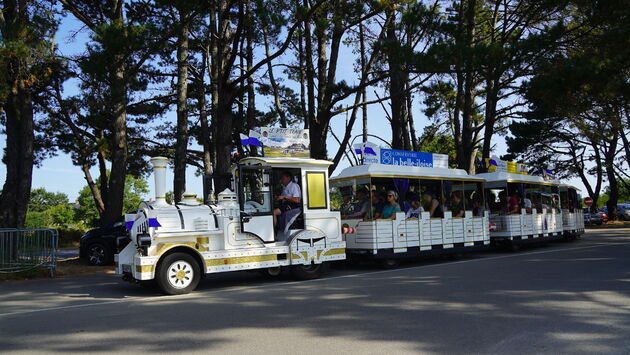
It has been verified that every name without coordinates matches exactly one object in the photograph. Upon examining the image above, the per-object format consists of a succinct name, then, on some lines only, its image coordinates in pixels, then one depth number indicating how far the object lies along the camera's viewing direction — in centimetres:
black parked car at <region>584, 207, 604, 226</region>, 3834
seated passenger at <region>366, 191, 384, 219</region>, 1231
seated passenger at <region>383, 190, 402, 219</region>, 1250
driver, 1048
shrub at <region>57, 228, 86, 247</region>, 3072
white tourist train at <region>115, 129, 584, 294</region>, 910
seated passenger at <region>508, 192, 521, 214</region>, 1645
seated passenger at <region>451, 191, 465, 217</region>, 1408
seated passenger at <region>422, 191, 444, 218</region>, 1348
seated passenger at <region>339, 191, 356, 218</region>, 1283
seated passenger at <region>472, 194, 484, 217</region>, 1490
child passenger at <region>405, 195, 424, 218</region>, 1305
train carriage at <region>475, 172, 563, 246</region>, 1628
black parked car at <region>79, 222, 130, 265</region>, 1572
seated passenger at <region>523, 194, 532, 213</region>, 1718
